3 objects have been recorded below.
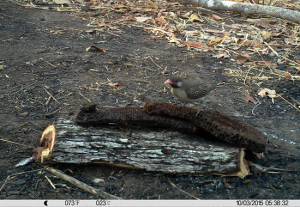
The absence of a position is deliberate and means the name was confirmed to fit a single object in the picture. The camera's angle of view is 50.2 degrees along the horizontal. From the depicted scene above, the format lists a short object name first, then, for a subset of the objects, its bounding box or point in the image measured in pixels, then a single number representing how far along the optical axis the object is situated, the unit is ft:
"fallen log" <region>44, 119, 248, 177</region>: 10.03
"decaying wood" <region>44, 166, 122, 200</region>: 9.68
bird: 11.73
